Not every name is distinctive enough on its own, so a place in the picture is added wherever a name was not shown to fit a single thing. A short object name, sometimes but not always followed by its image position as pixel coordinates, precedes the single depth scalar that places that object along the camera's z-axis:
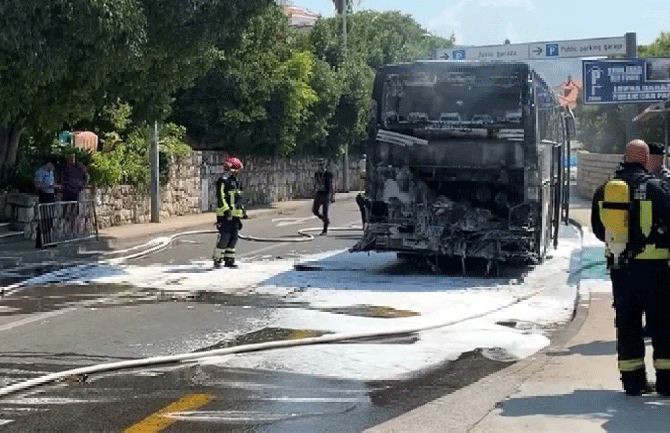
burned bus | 17.00
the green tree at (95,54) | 17.38
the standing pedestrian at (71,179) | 23.11
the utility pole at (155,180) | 27.98
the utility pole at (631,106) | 35.62
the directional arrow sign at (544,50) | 45.34
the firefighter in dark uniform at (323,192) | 26.02
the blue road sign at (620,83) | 35.62
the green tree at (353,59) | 48.78
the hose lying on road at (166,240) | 21.44
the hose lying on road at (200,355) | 8.90
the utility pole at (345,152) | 50.06
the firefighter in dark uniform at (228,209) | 17.95
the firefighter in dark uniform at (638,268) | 7.98
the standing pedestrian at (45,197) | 20.98
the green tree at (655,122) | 40.97
